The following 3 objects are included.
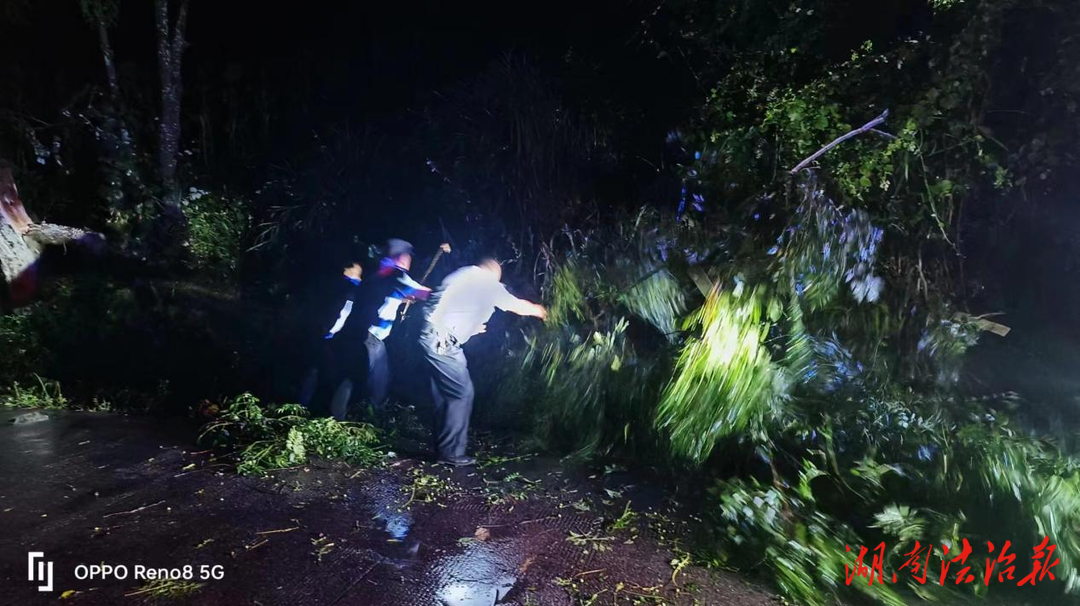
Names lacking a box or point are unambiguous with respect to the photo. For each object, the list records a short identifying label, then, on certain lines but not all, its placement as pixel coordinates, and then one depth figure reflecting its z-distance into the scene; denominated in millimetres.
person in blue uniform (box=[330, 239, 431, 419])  5527
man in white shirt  4809
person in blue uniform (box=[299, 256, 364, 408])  5734
